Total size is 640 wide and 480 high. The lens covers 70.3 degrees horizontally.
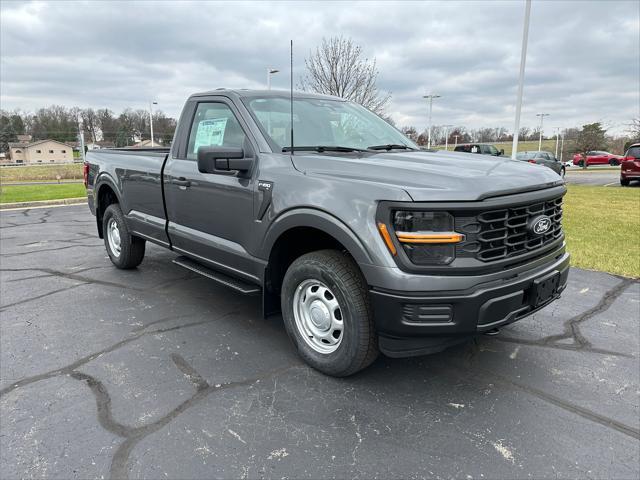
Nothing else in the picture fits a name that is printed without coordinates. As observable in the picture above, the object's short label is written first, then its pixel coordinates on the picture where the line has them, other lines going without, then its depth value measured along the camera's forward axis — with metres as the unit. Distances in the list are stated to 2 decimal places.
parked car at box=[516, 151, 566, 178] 24.48
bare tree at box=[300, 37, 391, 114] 17.62
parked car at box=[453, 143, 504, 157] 17.62
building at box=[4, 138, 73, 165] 93.31
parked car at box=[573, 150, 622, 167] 43.79
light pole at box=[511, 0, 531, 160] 15.82
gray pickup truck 2.50
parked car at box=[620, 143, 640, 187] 18.19
